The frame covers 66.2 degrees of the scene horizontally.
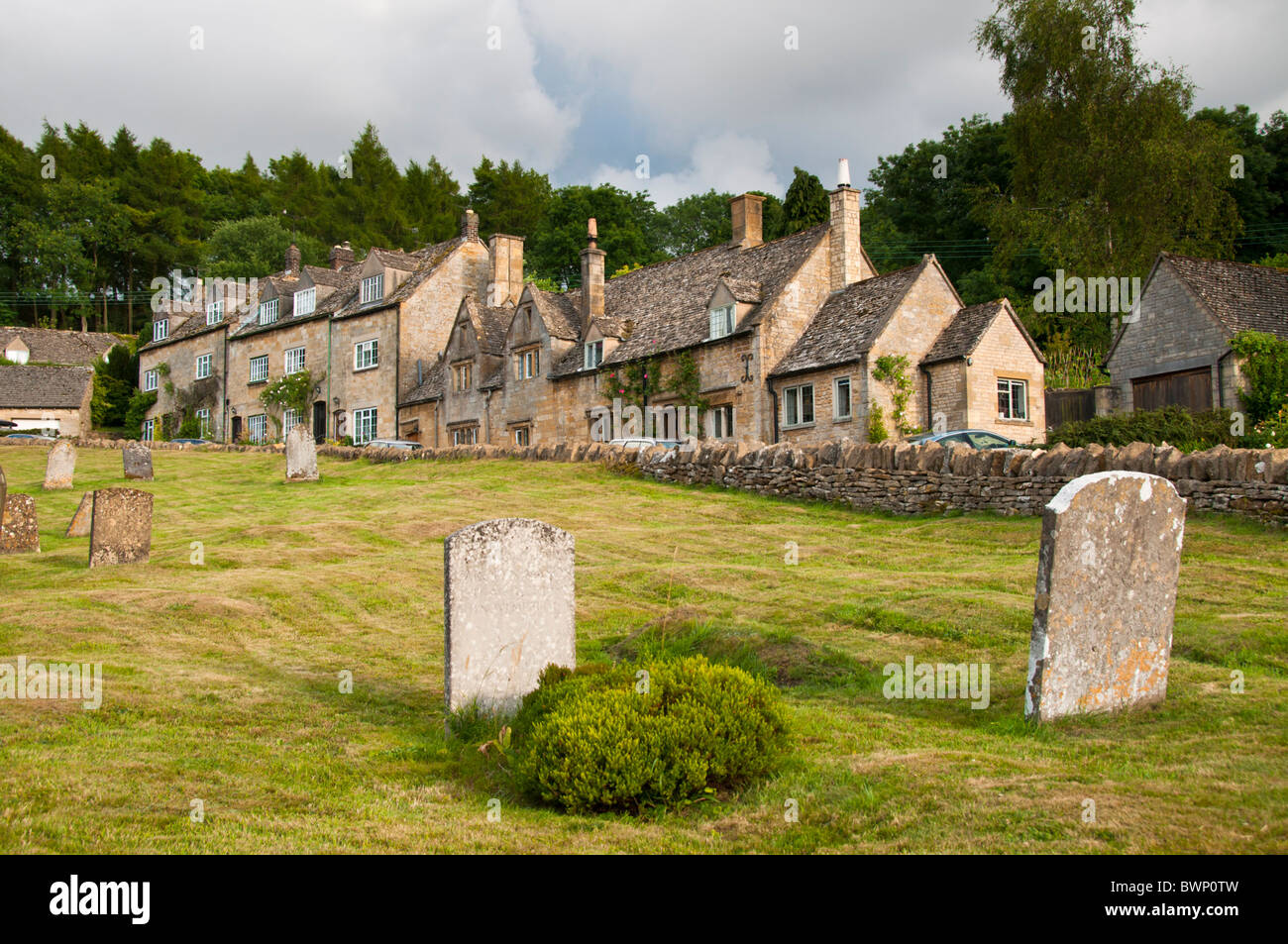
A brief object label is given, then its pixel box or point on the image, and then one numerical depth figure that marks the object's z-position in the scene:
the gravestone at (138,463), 32.31
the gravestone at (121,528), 17.67
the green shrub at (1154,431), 27.20
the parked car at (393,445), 39.54
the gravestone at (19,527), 19.30
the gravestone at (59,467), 29.44
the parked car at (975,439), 26.19
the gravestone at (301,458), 32.41
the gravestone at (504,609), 9.35
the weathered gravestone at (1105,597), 8.75
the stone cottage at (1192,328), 35.12
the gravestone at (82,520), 21.34
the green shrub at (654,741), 7.32
